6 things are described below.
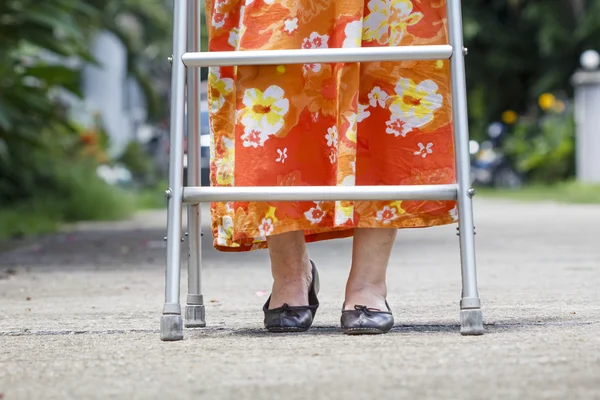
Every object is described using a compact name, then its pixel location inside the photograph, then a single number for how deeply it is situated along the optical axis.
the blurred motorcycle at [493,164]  26.58
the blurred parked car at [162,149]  12.84
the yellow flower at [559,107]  23.37
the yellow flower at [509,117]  27.41
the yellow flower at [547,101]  22.96
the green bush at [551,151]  21.00
